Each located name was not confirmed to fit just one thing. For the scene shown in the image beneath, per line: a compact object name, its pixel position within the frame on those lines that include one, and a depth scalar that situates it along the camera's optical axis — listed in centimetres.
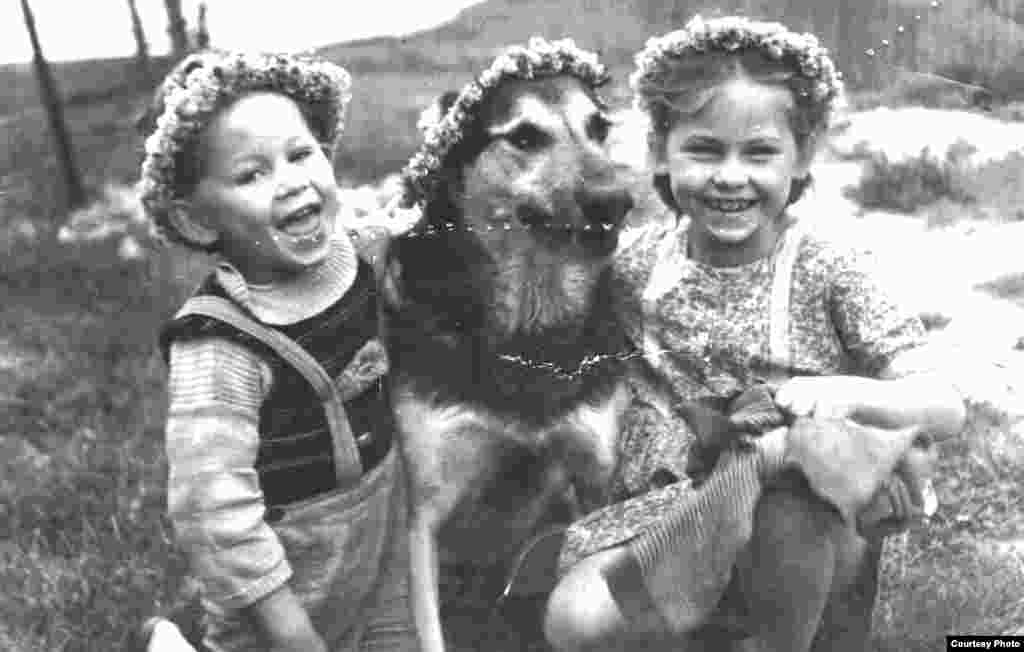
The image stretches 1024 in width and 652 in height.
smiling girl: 271
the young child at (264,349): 260
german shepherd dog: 290
